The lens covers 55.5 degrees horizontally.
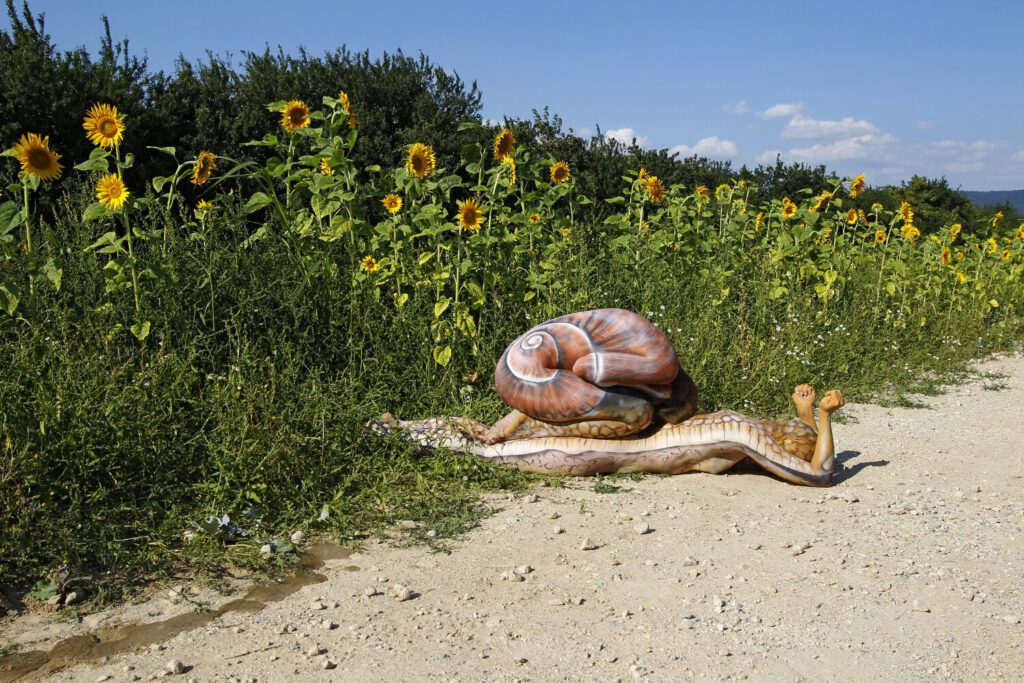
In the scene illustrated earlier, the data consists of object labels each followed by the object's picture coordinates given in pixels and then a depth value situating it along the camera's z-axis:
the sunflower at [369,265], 5.68
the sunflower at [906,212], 9.11
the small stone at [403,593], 3.46
